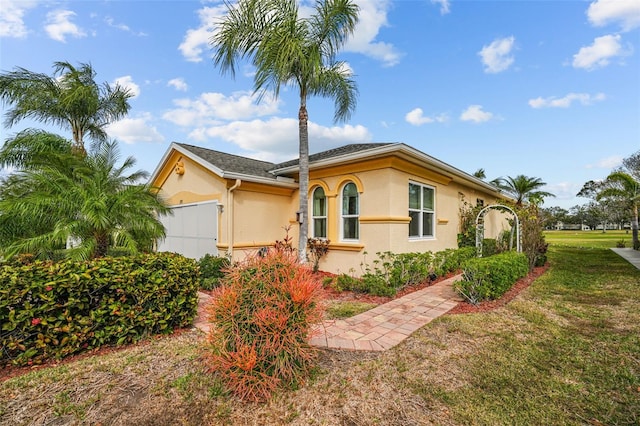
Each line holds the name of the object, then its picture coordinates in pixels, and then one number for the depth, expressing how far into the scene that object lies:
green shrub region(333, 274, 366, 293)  7.40
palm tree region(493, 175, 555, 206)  19.78
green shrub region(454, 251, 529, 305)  6.28
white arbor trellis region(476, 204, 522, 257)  10.36
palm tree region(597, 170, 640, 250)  16.17
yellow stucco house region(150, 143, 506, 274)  8.19
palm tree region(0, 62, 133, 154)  11.65
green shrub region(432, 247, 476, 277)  9.20
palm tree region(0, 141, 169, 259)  5.08
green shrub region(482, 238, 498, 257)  11.85
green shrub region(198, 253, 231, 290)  7.77
